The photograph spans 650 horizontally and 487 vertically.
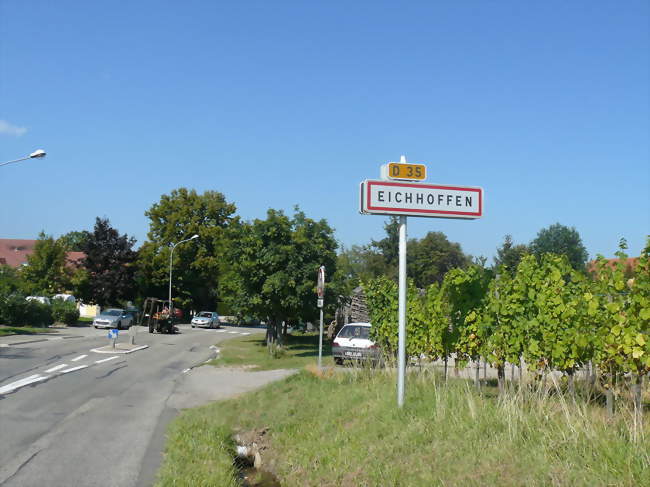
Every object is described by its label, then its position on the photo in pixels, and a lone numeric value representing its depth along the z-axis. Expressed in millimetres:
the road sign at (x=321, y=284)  16672
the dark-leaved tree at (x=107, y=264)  56125
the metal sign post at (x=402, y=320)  8133
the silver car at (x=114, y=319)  44003
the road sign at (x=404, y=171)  8336
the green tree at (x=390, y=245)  64312
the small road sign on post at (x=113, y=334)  26286
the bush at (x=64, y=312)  46031
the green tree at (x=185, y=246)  61219
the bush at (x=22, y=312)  37312
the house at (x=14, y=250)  98344
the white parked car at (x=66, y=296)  62438
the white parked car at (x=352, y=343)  19750
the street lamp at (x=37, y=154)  22688
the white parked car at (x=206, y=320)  55094
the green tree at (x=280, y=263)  24688
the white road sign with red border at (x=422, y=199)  8234
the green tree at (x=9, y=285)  36312
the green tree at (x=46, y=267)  59156
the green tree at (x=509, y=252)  69688
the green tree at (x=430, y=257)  70875
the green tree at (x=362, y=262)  30402
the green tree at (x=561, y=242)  78000
